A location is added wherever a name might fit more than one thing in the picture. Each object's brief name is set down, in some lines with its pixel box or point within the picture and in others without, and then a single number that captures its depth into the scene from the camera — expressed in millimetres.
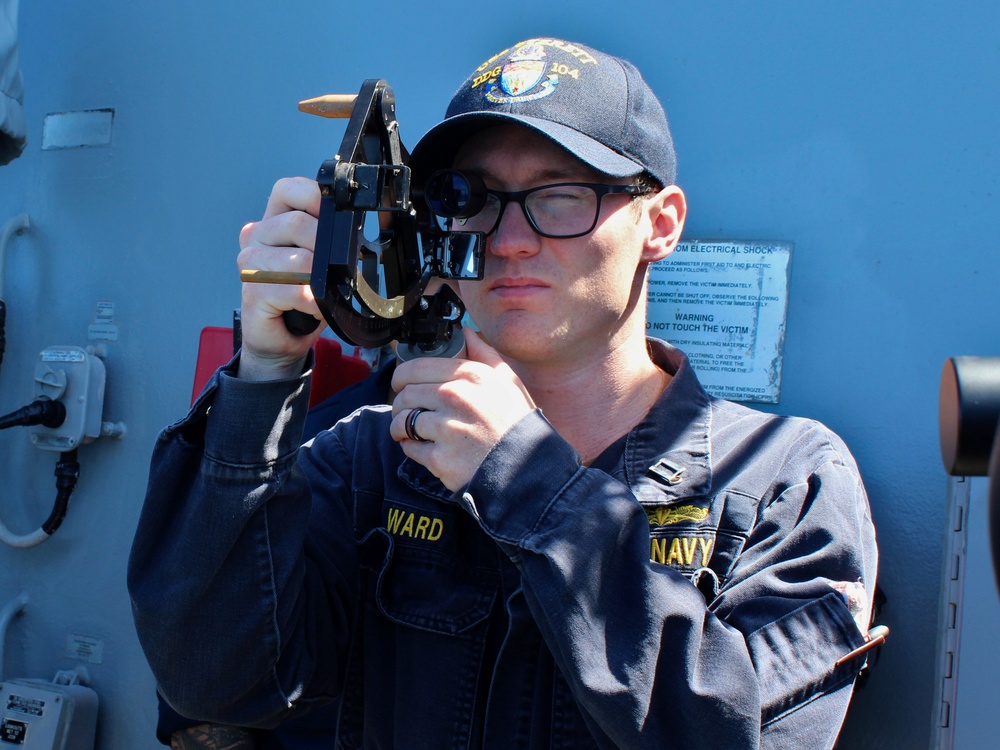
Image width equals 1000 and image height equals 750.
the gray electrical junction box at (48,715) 2176
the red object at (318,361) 1974
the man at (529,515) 943
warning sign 1741
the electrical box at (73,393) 2264
